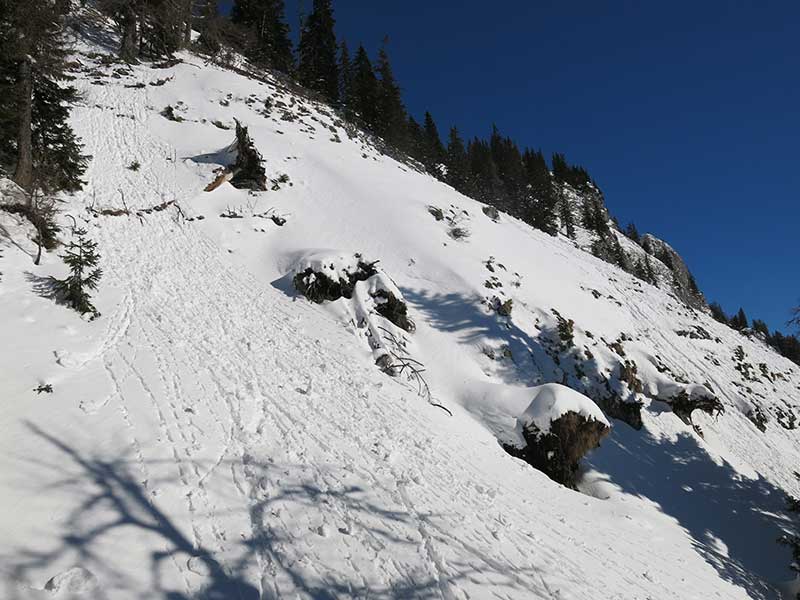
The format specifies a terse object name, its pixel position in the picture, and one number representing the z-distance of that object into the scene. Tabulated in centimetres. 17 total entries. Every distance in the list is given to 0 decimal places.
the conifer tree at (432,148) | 5249
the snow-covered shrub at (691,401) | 1393
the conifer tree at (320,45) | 4628
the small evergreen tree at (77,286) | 736
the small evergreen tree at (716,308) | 8094
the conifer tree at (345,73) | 4702
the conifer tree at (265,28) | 4303
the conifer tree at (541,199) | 5134
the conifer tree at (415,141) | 4736
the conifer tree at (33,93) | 970
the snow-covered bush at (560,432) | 927
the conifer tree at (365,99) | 4494
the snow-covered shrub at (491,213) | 2498
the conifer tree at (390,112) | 4411
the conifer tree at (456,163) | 5122
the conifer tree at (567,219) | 5801
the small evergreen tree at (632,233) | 7951
